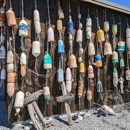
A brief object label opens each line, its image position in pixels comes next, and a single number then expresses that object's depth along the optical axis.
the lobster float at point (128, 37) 3.77
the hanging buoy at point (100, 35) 3.45
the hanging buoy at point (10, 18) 2.74
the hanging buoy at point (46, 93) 2.99
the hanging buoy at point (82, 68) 3.34
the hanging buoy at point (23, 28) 2.79
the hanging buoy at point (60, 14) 3.11
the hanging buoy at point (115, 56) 3.63
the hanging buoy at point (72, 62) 3.19
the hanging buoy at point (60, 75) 3.11
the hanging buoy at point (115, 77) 3.68
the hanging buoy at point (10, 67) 2.81
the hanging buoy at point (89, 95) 3.41
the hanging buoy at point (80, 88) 3.33
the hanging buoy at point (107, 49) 3.52
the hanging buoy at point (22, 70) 2.86
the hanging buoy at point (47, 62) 2.99
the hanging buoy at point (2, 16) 2.89
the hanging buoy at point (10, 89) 2.77
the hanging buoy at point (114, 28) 3.67
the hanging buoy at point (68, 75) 3.17
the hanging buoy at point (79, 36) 3.28
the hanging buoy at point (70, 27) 3.19
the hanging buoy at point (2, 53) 2.90
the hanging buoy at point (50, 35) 3.03
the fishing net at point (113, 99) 3.63
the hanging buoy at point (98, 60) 3.46
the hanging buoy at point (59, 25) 3.12
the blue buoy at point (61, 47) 3.09
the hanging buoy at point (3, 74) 2.94
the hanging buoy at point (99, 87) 3.52
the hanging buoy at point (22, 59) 2.84
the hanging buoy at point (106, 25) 3.57
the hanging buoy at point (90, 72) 3.41
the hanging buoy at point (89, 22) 3.39
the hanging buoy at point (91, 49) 3.38
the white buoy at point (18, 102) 2.73
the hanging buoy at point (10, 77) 2.78
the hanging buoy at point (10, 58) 2.81
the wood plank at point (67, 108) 2.78
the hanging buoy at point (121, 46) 3.69
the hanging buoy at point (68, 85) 3.17
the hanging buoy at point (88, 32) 3.39
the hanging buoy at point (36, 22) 2.93
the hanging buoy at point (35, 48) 2.92
